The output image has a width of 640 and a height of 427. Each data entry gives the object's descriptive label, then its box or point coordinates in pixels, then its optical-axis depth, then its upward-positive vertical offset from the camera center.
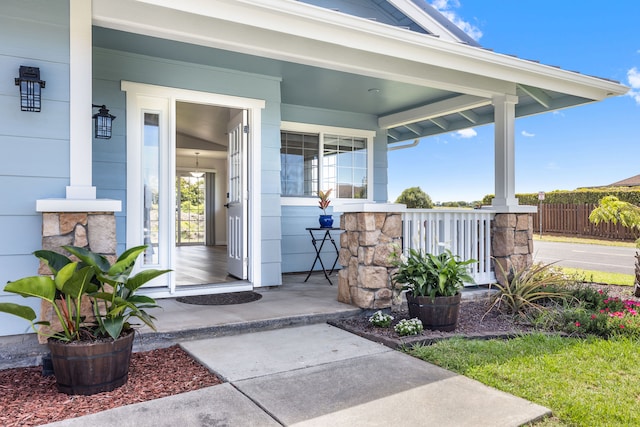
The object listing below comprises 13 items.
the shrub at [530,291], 4.21 -0.76
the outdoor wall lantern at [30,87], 2.82 +0.84
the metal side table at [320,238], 6.42 -0.33
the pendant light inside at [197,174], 11.30 +1.10
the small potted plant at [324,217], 5.69 -0.01
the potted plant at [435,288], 3.61 -0.61
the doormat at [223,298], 4.28 -0.84
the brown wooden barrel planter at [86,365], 2.33 -0.80
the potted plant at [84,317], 2.30 -0.55
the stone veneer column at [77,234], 2.71 -0.11
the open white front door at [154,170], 4.43 +0.48
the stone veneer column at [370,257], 4.03 -0.38
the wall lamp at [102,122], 4.11 +0.88
